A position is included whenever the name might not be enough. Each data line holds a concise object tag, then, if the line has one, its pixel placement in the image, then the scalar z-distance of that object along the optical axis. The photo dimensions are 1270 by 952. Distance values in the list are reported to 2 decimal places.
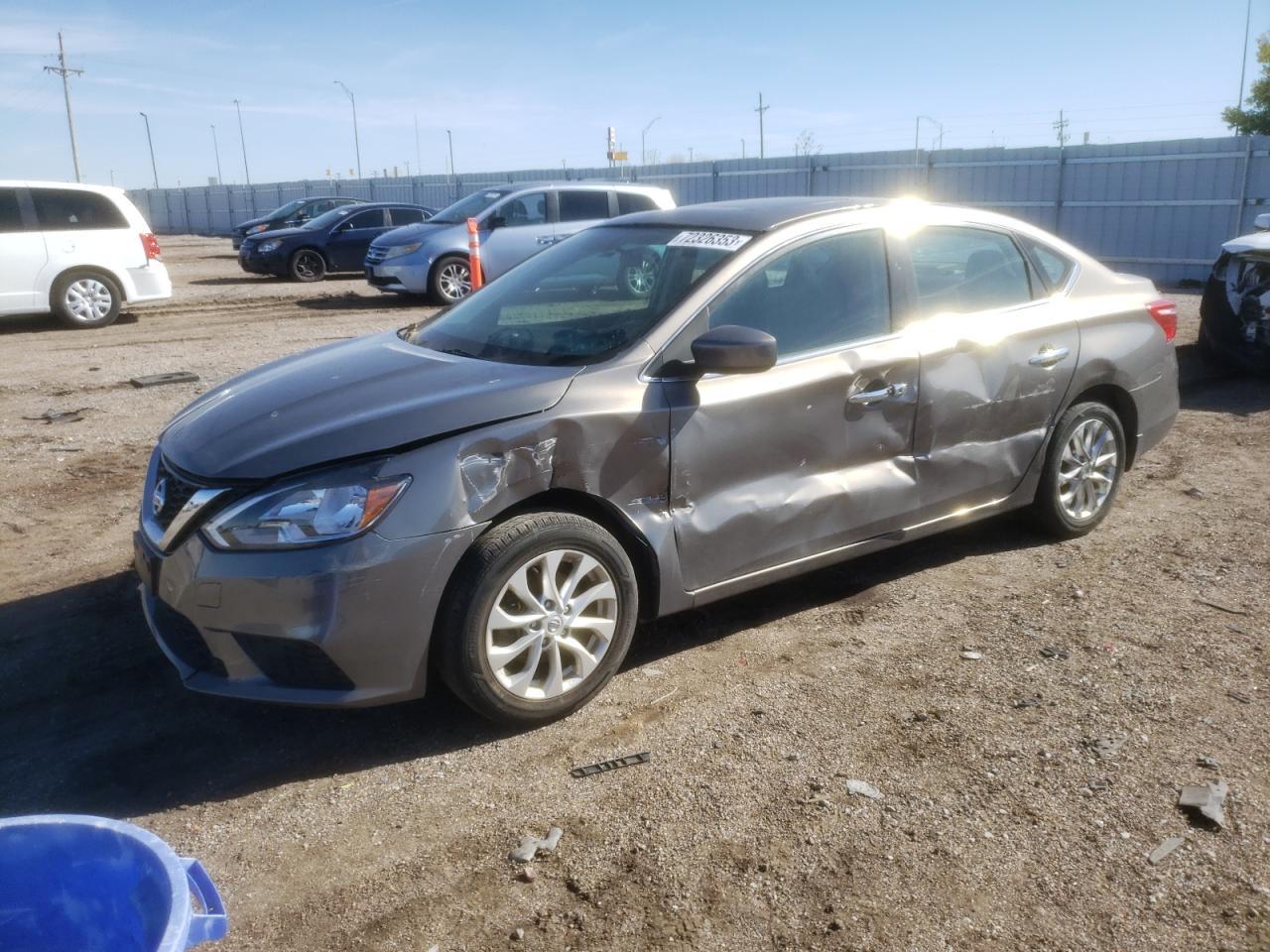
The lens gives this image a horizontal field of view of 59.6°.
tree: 30.70
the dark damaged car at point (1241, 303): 8.98
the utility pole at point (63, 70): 61.31
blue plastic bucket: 2.10
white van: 12.96
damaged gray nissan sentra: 3.37
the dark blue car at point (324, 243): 20.48
